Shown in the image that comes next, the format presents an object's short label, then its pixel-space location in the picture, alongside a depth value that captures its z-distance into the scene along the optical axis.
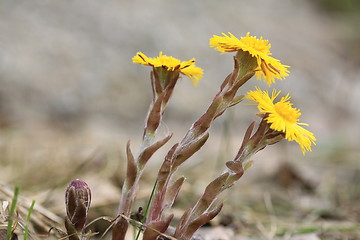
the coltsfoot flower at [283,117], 0.58
